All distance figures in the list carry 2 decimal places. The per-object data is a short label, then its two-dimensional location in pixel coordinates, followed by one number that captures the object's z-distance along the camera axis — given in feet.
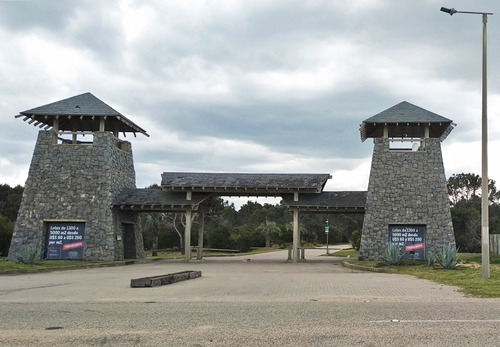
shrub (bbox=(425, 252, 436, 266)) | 73.87
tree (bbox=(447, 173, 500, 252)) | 160.15
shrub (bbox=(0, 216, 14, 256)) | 108.99
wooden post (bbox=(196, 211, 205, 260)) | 109.29
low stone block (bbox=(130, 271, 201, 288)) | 47.09
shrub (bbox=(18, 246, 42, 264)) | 79.05
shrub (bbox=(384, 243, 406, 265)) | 78.07
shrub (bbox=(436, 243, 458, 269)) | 68.33
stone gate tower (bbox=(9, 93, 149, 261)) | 96.68
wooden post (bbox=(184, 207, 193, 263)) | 98.02
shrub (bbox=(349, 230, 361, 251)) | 168.82
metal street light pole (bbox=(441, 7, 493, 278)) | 52.70
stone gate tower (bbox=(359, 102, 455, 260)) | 93.76
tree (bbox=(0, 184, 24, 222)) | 175.22
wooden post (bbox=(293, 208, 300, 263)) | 98.64
